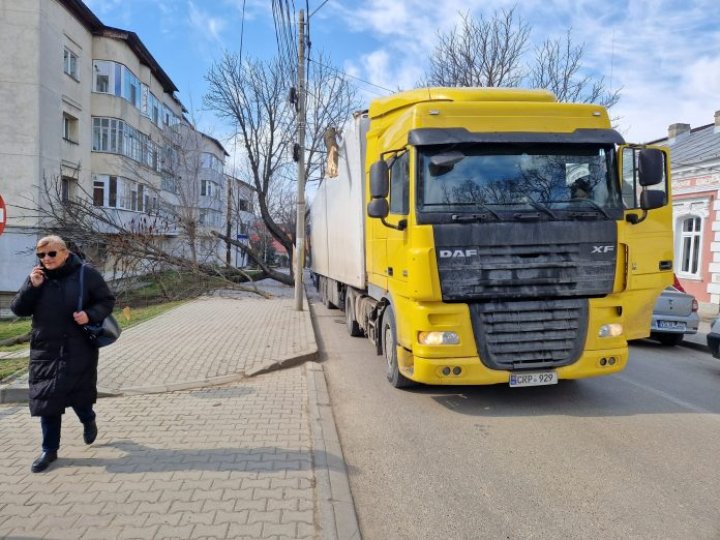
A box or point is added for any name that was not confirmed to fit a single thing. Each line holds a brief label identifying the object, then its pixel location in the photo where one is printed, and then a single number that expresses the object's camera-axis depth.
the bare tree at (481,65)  19.27
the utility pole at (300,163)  13.02
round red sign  5.64
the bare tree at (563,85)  18.61
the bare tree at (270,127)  24.80
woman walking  3.72
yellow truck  5.02
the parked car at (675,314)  9.54
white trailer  7.64
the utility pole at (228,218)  22.48
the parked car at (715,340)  7.31
